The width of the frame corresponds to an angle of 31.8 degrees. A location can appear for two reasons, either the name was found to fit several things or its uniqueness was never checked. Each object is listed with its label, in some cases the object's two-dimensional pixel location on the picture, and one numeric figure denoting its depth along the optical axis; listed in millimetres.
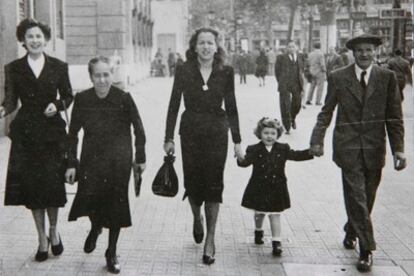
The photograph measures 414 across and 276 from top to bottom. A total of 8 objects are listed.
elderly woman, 5504
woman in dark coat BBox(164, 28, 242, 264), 5879
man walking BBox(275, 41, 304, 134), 14672
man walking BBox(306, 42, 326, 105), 21562
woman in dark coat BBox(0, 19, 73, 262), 5754
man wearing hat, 5691
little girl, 6141
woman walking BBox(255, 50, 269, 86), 32691
